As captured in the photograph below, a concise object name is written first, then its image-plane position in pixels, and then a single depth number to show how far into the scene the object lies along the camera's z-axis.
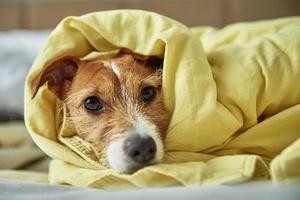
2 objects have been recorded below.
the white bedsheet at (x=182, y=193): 0.59
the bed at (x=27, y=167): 0.61
